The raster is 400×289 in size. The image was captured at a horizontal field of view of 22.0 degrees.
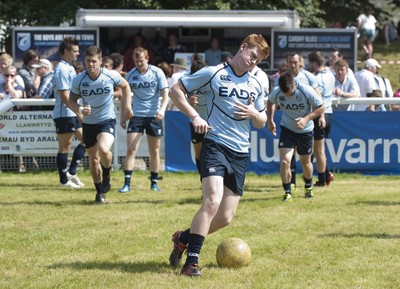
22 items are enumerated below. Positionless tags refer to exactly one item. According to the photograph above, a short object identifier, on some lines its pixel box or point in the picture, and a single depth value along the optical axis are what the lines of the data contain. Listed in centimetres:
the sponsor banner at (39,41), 2233
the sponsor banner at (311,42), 2288
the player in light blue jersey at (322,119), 1560
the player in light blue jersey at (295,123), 1395
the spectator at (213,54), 2300
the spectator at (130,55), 2306
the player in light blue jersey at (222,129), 893
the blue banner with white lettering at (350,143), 1742
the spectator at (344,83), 1758
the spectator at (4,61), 1736
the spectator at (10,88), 1747
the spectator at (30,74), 1812
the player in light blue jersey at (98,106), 1340
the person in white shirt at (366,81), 1916
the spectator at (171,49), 2320
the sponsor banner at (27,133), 1759
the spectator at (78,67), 1783
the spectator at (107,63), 1628
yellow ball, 927
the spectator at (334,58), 1819
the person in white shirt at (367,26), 3294
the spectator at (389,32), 3575
